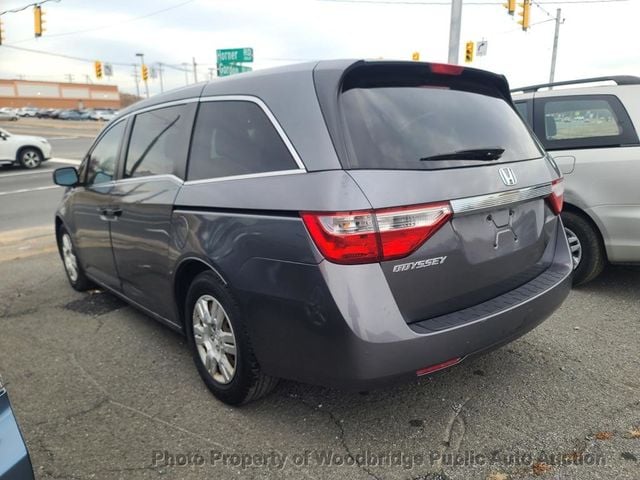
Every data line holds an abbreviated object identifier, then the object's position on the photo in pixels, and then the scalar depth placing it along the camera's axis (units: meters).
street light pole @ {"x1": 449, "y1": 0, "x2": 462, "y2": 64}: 12.55
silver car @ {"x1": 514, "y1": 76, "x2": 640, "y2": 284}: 4.17
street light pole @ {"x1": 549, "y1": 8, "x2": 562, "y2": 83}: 29.61
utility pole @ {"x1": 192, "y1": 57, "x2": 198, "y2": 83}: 56.63
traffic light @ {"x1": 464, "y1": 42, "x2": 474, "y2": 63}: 21.02
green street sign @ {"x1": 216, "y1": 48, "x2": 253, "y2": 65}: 33.56
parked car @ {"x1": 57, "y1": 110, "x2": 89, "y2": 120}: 63.91
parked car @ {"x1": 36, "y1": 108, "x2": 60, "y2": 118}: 67.19
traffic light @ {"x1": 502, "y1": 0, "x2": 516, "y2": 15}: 17.41
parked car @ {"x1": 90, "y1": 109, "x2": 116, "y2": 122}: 61.27
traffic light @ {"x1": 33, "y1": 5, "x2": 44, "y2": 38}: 23.28
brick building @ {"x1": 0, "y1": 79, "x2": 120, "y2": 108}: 88.44
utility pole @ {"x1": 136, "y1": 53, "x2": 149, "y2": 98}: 41.31
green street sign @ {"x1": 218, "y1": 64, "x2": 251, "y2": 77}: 32.84
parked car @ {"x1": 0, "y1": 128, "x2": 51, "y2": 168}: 17.22
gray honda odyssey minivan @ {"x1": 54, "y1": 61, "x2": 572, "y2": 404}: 2.14
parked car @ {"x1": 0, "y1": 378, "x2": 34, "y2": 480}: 1.46
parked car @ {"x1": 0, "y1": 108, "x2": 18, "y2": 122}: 47.69
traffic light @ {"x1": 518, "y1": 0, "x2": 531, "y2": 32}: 19.36
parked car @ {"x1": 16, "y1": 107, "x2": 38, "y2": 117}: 69.12
